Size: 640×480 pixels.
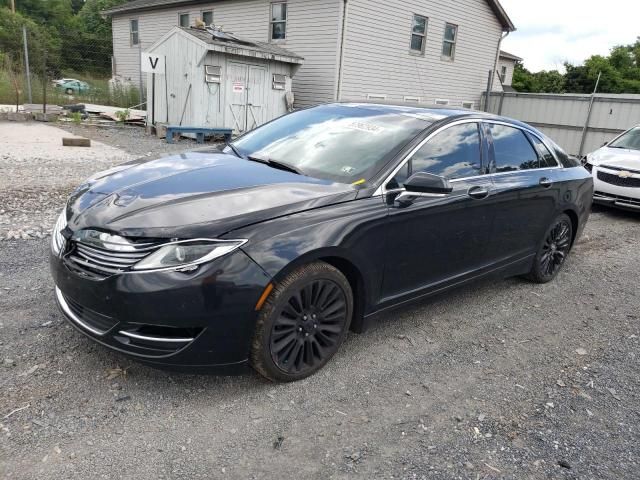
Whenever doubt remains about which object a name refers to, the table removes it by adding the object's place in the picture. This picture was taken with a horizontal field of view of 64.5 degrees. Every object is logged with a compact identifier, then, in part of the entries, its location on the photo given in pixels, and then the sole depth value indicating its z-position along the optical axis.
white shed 13.88
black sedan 2.57
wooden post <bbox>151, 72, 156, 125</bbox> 15.45
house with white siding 16.59
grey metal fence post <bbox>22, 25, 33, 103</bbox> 15.94
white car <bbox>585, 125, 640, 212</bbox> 8.29
